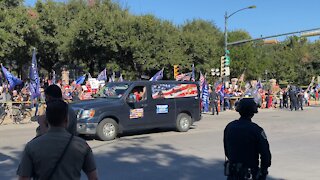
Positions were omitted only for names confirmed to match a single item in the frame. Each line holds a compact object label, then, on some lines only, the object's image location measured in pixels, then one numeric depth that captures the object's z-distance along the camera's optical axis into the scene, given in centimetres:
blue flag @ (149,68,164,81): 2162
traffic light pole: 2639
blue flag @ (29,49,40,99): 1640
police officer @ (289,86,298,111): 2302
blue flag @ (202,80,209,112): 2142
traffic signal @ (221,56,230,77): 2733
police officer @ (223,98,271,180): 347
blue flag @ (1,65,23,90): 1759
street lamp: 2815
